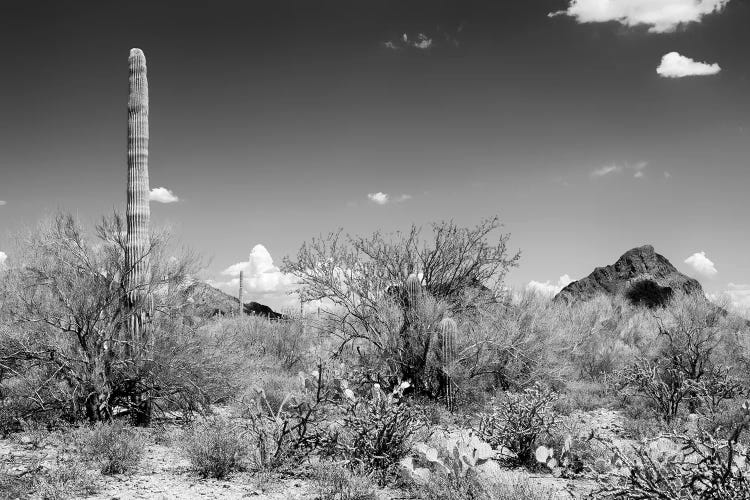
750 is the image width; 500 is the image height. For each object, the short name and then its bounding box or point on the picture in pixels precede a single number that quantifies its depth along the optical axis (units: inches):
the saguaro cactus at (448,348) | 490.9
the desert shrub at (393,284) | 518.0
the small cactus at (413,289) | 530.3
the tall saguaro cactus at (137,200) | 396.2
